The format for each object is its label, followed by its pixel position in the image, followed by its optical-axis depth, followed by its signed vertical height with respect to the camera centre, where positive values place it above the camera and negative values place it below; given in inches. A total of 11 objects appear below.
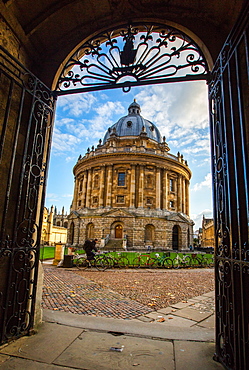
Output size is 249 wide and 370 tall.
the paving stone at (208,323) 169.8 -66.5
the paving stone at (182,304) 232.7 -71.0
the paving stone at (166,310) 212.1 -70.9
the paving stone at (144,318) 188.5 -70.2
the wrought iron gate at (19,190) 121.8 +23.7
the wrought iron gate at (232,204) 93.5 +16.7
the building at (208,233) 2194.9 +47.3
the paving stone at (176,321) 176.9 -68.9
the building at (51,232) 2021.7 -4.8
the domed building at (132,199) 1398.9 +240.6
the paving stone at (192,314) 192.7 -69.0
